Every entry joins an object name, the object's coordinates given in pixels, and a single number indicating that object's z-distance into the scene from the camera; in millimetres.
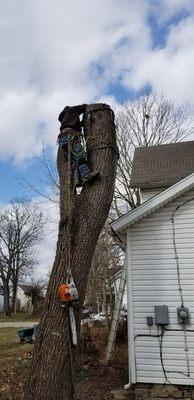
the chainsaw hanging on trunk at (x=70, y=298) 4191
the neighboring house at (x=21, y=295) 70175
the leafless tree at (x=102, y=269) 18223
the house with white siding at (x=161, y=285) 7227
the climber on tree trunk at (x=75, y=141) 4973
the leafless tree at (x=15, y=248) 42469
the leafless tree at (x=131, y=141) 21938
